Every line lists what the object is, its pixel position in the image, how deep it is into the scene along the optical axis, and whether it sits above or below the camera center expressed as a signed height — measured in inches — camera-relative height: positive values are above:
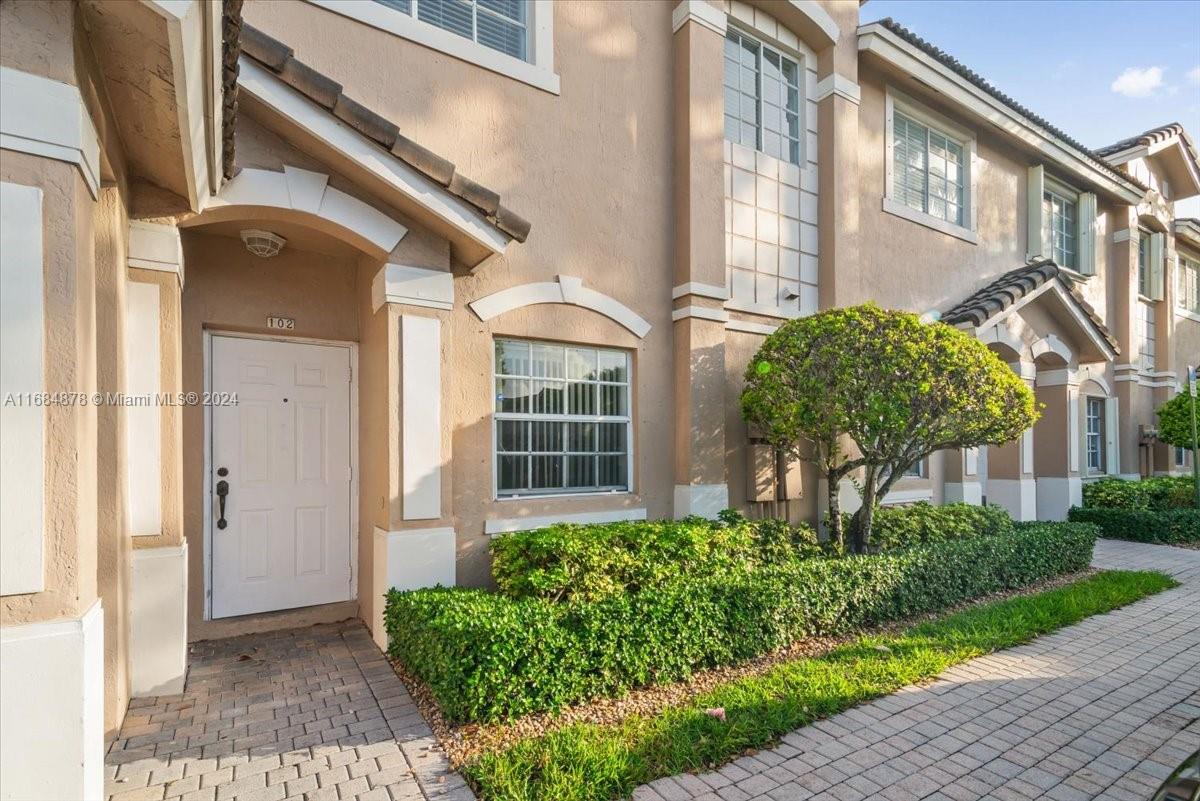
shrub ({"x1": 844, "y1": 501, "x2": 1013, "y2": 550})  313.4 -67.9
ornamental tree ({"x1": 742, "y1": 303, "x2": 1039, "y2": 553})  259.0 +2.0
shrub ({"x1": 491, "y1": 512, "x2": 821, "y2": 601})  210.8 -57.1
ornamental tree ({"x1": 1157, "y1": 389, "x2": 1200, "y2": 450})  524.4 -22.4
